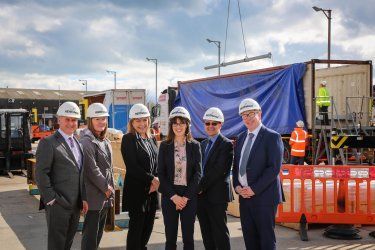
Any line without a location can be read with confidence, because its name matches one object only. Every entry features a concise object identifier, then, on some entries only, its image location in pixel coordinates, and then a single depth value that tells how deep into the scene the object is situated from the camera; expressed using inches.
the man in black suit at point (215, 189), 188.9
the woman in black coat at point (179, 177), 184.4
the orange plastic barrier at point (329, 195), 267.9
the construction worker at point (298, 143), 494.9
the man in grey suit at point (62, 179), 163.8
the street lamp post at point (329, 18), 1061.1
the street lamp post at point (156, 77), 1988.4
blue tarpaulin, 493.4
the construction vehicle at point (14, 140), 565.3
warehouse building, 2881.4
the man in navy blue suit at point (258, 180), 176.2
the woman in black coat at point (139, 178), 191.3
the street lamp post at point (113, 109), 773.7
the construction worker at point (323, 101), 484.4
